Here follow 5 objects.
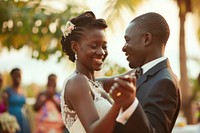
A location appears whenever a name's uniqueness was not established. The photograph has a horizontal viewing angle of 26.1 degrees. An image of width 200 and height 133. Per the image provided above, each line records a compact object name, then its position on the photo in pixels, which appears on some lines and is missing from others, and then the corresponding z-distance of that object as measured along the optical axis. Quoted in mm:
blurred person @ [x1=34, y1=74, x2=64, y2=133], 8024
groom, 2205
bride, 2543
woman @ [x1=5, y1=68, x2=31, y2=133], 7787
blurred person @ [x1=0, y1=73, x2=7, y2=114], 7269
